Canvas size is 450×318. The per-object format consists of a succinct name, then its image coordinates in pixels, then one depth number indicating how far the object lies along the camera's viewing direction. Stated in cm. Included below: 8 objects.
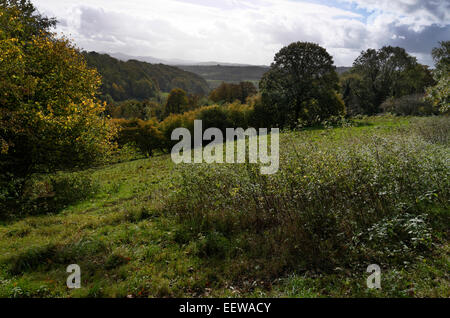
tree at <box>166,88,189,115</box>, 7525
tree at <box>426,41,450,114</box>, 1709
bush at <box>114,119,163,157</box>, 4078
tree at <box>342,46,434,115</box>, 5284
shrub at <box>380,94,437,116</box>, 3981
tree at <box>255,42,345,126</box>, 3478
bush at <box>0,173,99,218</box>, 1209
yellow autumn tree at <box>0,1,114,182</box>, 1037
